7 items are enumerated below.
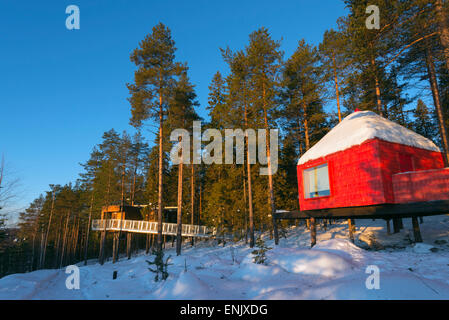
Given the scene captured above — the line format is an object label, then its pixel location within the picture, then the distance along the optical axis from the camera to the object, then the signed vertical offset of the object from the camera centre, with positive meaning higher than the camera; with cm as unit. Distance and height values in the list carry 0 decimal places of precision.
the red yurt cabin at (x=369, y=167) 959 +188
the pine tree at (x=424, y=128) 2211 +777
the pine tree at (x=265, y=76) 1758 +948
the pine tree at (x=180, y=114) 1841 +749
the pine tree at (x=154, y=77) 1761 +927
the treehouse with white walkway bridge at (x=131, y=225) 2277 -153
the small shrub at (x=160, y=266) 845 -196
